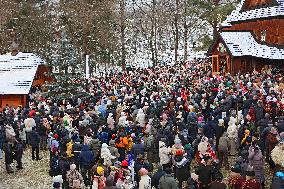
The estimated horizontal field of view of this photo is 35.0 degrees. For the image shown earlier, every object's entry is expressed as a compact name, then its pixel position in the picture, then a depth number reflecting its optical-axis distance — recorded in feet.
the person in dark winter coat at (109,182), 36.38
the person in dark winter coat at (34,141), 60.90
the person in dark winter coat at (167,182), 36.99
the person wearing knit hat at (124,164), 41.23
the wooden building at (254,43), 113.60
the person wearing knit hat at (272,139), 48.03
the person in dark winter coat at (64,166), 46.12
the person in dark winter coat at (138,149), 47.68
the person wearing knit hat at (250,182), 33.99
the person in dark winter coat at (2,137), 59.36
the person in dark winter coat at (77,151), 49.65
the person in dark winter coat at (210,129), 53.42
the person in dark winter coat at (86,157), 48.32
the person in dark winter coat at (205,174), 39.34
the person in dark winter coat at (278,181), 34.06
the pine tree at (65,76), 97.25
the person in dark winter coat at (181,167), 43.70
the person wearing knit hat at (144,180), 38.50
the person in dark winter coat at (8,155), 56.00
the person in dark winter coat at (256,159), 41.83
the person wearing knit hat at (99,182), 38.45
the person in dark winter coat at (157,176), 39.58
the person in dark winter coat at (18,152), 56.75
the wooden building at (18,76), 109.40
